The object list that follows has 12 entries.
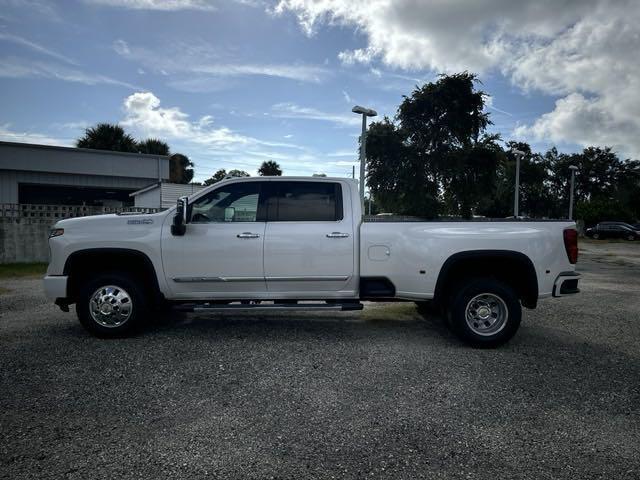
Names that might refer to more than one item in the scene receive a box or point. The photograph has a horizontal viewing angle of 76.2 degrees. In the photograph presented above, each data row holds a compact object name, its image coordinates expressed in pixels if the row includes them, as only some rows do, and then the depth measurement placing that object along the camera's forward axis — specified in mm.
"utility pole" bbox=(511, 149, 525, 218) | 20869
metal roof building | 20812
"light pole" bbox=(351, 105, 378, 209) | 15562
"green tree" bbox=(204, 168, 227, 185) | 84512
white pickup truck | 5000
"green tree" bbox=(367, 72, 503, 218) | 28562
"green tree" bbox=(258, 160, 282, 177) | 67188
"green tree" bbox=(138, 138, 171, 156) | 45741
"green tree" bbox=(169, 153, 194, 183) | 57134
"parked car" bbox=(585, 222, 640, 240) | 33656
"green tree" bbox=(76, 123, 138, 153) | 40906
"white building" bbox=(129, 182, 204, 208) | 22469
